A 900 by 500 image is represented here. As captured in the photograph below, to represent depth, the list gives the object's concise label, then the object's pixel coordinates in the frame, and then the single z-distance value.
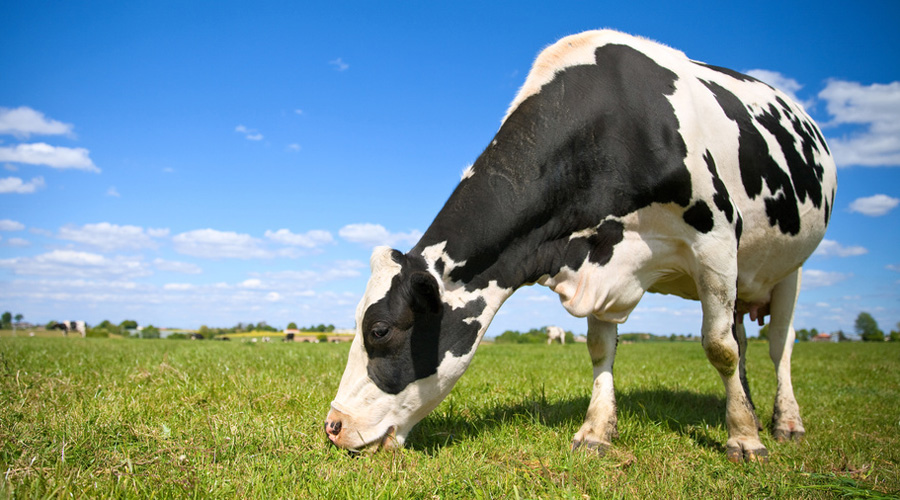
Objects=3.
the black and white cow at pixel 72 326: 48.23
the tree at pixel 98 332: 43.41
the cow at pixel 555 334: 31.10
